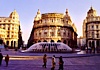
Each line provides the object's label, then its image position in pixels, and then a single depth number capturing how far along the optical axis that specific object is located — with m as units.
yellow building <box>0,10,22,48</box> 93.84
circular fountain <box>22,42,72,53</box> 42.97
